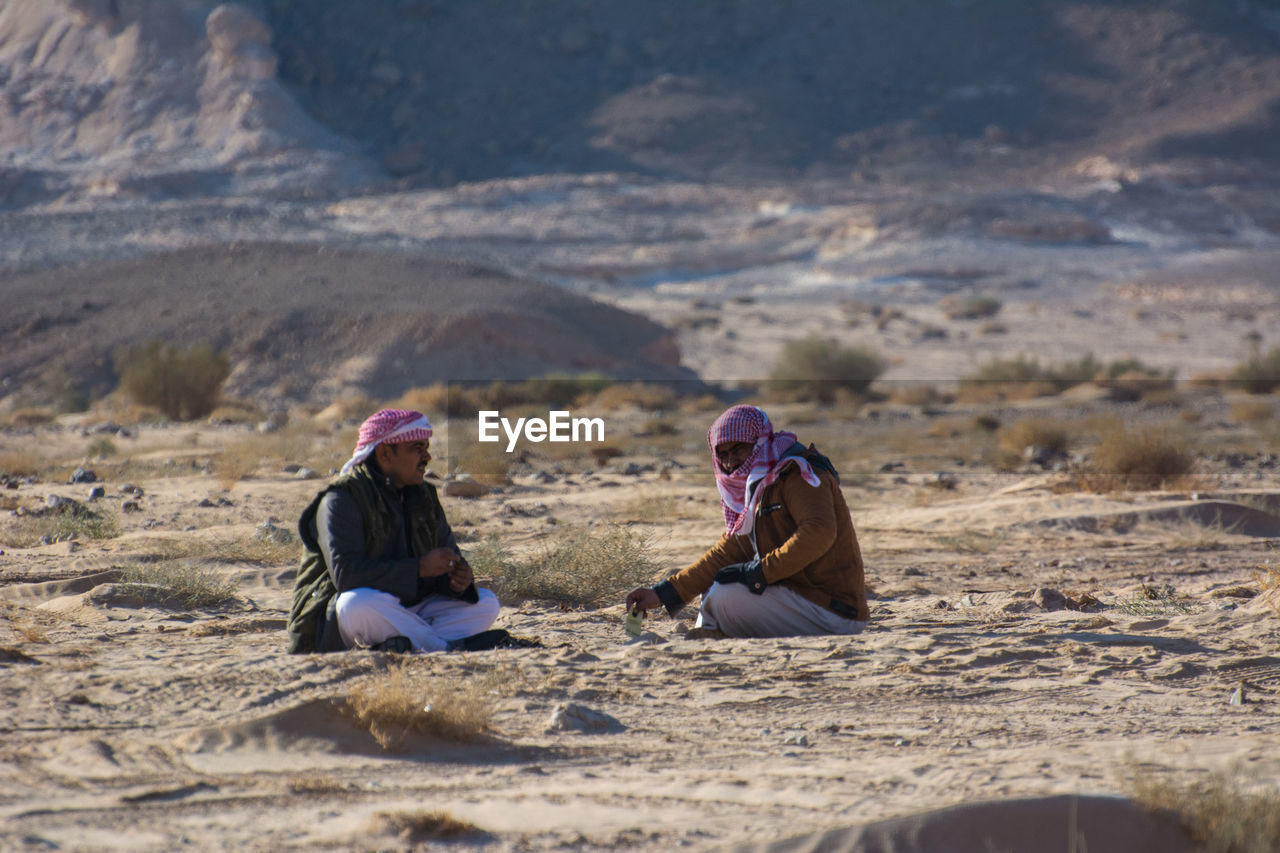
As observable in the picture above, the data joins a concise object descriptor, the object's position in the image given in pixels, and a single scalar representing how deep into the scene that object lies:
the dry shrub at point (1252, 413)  43.41
